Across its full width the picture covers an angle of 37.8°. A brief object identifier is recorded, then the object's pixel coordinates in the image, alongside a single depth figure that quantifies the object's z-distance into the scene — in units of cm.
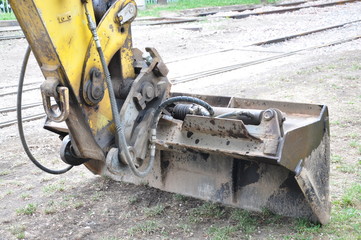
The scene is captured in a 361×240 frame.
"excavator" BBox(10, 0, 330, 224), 322
